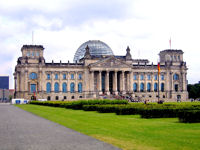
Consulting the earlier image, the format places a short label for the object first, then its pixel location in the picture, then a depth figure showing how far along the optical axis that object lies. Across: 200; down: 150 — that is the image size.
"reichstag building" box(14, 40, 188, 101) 126.12
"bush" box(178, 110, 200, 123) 30.63
